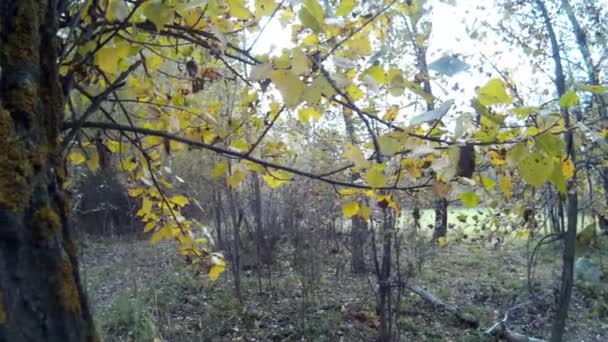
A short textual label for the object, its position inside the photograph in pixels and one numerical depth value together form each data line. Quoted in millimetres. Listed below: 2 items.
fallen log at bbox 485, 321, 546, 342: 4770
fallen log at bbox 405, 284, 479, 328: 5387
